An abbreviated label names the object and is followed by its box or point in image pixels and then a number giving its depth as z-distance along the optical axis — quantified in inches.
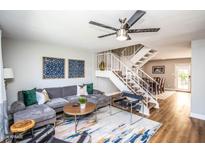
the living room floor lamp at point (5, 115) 99.9
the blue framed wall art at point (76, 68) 198.5
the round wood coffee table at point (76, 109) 114.1
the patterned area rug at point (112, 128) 100.6
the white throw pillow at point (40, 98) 138.9
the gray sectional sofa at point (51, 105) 109.5
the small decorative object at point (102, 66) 230.2
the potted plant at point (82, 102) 123.2
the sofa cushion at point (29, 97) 134.8
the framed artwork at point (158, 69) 356.5
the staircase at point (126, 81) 173.0
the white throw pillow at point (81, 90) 181.2
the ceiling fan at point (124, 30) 83.0
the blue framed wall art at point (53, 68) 169.4
